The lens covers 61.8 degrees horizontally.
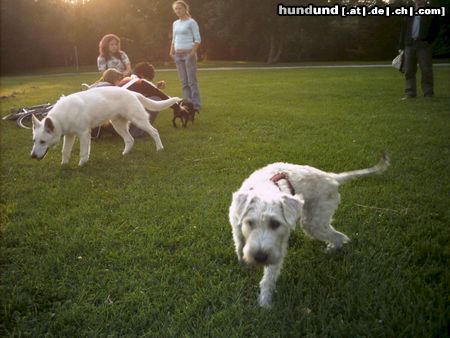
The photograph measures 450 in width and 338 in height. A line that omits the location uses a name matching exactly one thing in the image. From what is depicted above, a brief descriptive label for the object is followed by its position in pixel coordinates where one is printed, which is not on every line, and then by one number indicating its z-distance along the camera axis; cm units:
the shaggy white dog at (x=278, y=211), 305
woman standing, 1088
